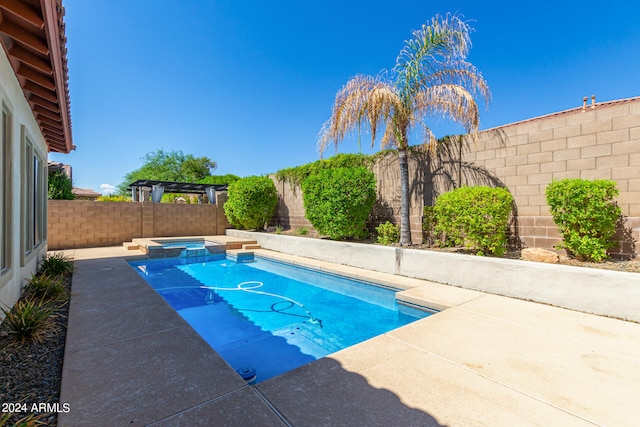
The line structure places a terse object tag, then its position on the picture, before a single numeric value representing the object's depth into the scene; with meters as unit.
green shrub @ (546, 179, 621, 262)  5.08
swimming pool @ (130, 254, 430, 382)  4.17
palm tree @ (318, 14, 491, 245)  6.90
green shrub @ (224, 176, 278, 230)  13.66
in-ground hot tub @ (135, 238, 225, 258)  10.59
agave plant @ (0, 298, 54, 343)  3.20
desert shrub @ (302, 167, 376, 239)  9.07
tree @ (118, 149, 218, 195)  41.00
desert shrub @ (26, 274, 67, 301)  4.73
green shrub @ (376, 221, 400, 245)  8.66
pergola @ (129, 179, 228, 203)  16.20
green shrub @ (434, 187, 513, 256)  6.12
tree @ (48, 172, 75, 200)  12.11
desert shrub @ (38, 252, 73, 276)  6.45
